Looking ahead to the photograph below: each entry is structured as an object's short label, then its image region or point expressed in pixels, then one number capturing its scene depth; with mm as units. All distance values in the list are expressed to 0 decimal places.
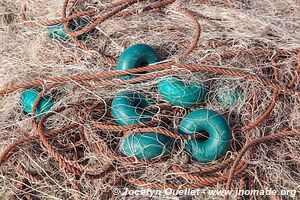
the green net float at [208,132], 2336
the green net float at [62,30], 3229
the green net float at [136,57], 2732
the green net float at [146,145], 2340
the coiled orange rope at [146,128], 2307
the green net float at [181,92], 2518
